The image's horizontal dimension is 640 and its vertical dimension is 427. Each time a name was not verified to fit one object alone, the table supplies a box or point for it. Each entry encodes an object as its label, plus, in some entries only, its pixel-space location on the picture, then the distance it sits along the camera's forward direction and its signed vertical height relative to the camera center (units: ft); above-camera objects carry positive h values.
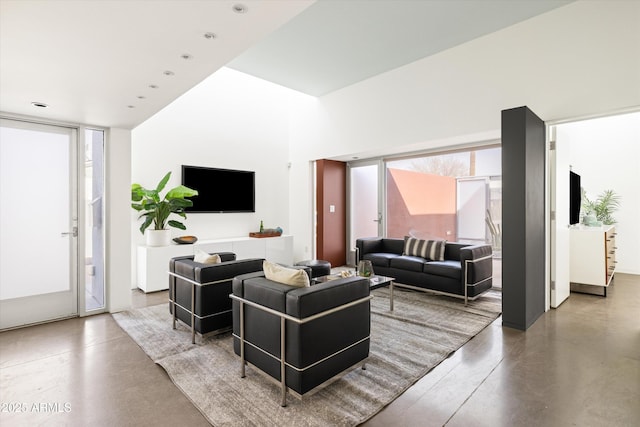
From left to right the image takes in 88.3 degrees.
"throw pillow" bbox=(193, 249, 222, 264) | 11.11 -1.59
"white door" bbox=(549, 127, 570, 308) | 13.24 -0.38
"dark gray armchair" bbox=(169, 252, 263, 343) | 10.19 -2.54
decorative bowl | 17.22 -1.45
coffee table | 12.04 -2.71
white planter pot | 16.53 -1.25
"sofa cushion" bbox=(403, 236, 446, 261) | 15.97 -1.86
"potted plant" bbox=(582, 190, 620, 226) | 19.60 +0.25
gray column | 11.18 -0.23
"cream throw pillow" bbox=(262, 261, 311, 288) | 7.70 -1.54
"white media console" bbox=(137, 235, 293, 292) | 16.16 -2.25
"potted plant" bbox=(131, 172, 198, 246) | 16.39 +0.31
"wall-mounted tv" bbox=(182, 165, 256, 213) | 19.22 +1.47
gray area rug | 6.79 -4.09
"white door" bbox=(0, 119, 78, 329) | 11.58 -0.39
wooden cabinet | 15.34 -2.20
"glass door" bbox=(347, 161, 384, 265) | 21.93 +0.62
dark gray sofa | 13.96 -2.70
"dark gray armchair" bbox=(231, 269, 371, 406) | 6.95 -2.66
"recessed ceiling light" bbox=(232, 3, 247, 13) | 5.76 +3.62
